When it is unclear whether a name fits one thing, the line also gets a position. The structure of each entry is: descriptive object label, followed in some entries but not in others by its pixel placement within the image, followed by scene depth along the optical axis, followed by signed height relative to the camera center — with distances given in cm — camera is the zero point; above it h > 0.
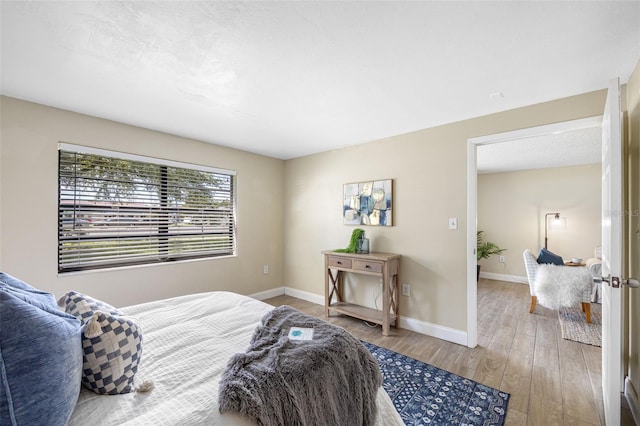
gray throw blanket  96 -67
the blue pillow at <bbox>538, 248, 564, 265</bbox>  373 -63
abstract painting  329 +13
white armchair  318 -89
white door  141 -23
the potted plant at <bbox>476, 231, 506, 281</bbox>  550 -75
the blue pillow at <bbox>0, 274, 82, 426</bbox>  68 -42
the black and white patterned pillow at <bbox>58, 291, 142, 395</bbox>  99 -53
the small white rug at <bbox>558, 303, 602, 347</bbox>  280 -131
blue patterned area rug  171 -131
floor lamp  518 -21
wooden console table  291 -76
